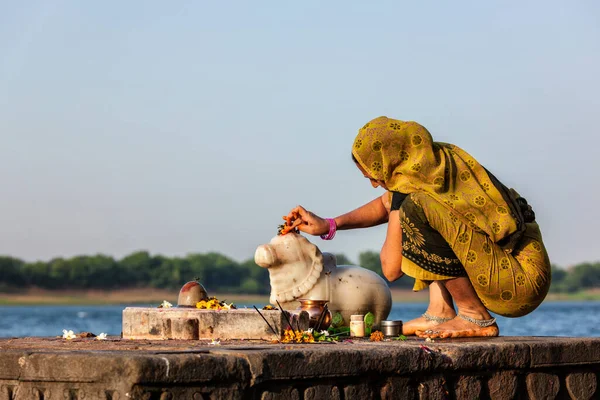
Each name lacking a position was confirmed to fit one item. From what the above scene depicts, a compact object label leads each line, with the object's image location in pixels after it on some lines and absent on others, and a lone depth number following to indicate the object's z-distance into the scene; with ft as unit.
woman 33.04
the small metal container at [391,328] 34.78
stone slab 30.63
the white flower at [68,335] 31.74
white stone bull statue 38.41
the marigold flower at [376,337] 32.43
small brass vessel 34.44
